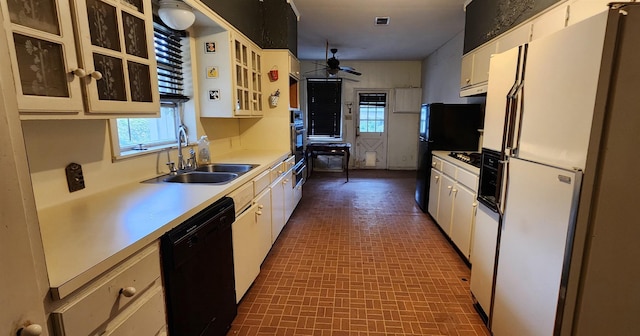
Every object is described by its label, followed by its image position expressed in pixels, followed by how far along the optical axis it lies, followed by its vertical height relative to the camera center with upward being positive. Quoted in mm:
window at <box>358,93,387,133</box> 7137 +238
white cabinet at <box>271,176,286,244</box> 2750 -845
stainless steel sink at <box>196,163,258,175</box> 2446 -383
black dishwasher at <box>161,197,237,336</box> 1201 -713
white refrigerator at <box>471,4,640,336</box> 1103 -178
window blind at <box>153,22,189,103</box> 2139 +458
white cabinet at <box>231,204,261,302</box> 1881 -874
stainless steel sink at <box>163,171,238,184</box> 2152 -412
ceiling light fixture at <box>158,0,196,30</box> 1948 +715
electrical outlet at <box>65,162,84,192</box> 1419 -266
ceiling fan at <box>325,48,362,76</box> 5301 +975
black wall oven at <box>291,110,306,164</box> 3889 -198
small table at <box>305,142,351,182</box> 6033 -572
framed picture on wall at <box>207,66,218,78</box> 2571 +433
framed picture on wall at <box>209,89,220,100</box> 2596 +242
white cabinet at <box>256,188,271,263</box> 2314 -837
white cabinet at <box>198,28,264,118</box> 2529 +437
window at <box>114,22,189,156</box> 1909 +107
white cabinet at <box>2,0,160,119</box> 932 +249
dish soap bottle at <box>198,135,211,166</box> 2552 -253
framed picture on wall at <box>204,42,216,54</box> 2535 +638
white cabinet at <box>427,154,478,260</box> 2553 -803
